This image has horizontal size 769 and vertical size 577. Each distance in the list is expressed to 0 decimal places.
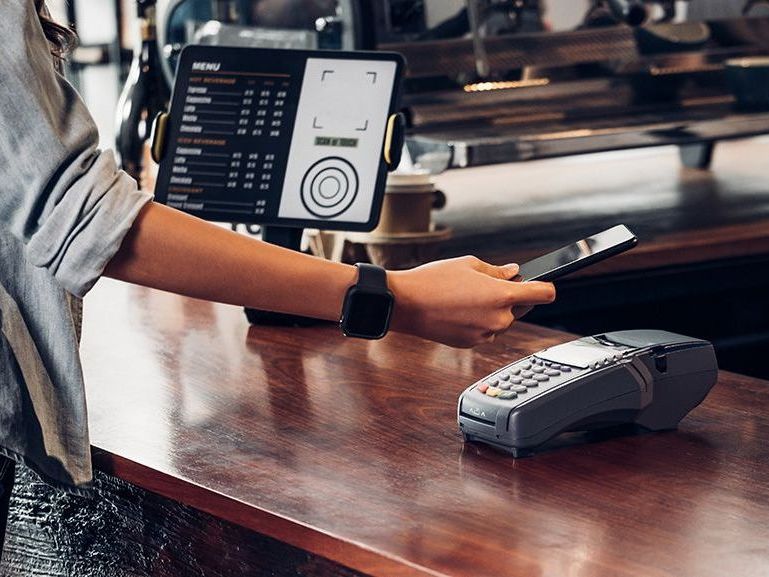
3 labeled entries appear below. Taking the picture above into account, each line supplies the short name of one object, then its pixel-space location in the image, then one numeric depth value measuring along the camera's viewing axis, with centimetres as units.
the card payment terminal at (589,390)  148
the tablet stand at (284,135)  187
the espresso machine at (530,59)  249
